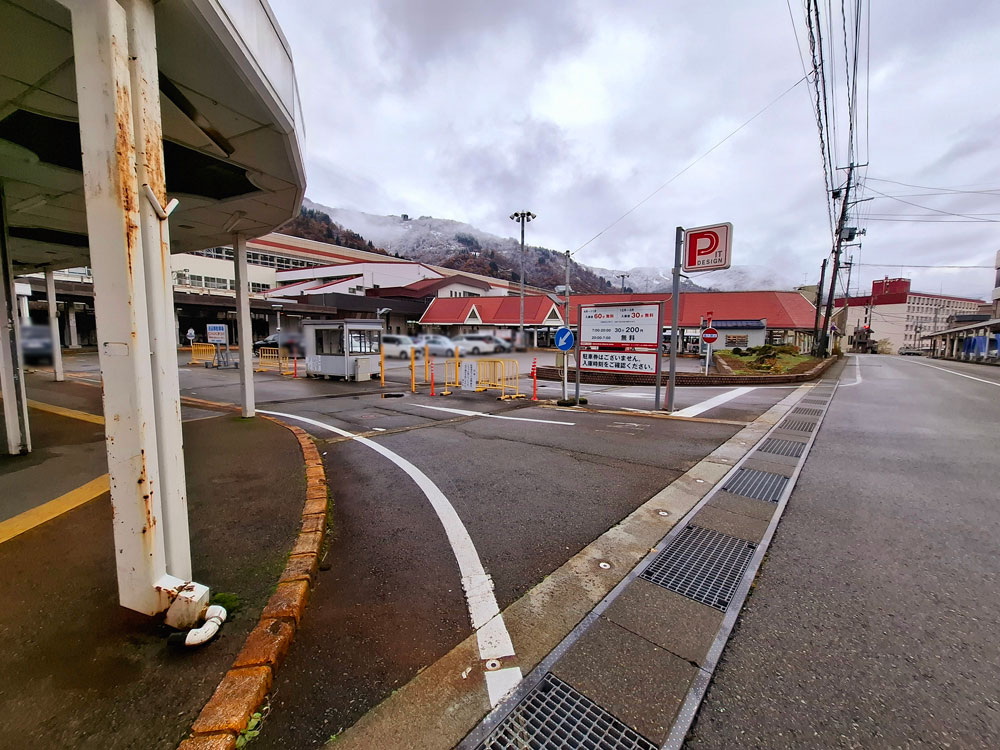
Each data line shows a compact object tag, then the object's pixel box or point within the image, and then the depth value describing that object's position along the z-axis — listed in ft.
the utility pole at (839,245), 76.99
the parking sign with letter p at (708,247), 26.66
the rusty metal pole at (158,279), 6.19
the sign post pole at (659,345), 26.89
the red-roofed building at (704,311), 100.12
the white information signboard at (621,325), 28.04
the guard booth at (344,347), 46.01
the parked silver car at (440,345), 65.67
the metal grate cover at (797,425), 22.87
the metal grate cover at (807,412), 27.32
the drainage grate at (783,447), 17.98
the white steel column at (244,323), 23.00
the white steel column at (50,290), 33.36
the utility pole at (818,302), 95.55
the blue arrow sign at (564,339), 29.48
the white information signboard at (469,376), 36.50
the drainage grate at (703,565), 8.11
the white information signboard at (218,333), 64.34
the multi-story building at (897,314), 276.21
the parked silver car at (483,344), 57.51
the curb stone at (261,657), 4.97
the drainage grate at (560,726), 5.15
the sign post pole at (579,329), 31.07
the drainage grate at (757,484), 13.15
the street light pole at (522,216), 95.40
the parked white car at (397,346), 78.47
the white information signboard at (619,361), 28.25
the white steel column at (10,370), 15.10
